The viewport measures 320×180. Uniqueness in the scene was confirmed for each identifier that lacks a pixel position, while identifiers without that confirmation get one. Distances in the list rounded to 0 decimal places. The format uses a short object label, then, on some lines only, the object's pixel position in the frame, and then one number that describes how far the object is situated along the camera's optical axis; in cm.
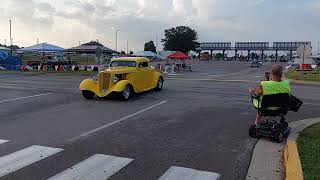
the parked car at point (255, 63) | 5245
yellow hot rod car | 1064
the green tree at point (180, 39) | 9534
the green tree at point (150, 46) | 9860
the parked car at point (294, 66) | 3854
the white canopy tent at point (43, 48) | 3026
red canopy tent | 3796
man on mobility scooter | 576
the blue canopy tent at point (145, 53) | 5158
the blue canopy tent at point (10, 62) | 2902
